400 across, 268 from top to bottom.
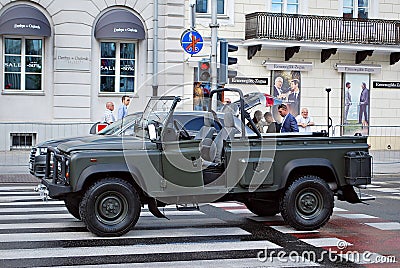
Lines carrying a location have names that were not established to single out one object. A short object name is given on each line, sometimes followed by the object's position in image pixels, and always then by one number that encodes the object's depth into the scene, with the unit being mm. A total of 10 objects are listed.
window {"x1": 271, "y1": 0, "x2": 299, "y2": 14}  27953
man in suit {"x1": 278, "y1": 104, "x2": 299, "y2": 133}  15781
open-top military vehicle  9453
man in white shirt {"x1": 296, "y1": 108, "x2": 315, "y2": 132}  20409
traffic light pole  18062
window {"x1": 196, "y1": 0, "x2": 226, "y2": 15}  27188
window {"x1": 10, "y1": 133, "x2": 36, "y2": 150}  19766
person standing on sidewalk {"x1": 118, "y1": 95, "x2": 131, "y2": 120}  20438
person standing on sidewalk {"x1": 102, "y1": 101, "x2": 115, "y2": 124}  21281
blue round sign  19469
